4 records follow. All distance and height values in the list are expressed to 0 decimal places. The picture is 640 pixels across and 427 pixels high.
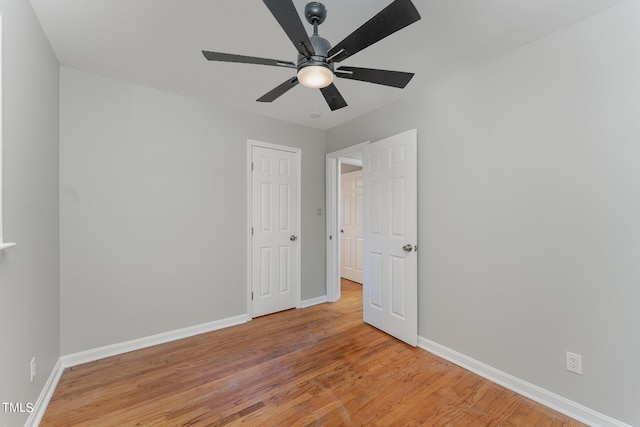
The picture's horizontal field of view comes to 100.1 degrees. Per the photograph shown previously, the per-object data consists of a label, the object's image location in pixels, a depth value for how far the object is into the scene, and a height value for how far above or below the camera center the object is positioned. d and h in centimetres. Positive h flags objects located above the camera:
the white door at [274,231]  335 -21
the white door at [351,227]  509 -24
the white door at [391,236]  265 -23
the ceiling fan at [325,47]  109 +82
